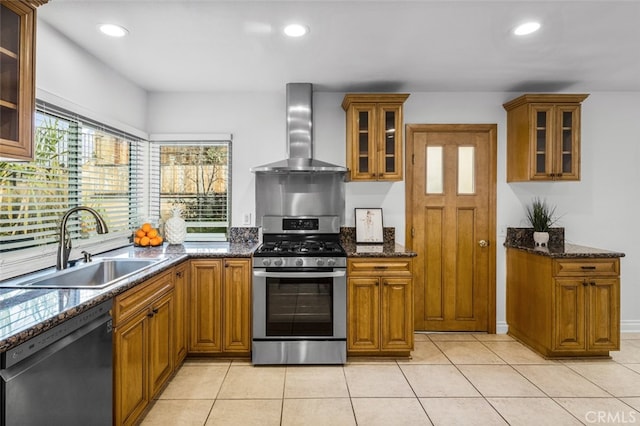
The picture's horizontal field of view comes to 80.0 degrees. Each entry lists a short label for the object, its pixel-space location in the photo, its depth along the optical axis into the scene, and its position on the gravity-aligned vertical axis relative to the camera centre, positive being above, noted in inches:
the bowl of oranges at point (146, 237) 135.9 -9.3
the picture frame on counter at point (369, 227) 150.3 -5.6
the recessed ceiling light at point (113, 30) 96.5 +46.8
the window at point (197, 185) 155.1 +10.8
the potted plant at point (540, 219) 143.4 -1.9
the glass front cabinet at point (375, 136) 137.6 +27.9
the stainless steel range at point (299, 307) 122.3 -30.6
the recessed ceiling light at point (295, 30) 95.8 +46.7
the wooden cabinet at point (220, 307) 123.8 -31.0
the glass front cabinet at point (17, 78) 64.5 +23.2
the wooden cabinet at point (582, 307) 125.6 -30.6
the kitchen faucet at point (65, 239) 88.3 -6.7
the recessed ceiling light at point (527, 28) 95.3 +47.5
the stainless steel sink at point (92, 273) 80.6 -15.3
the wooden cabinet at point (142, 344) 77.4 -30.9
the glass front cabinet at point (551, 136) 138.4 +28.8
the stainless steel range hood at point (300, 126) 141.0 +32.6
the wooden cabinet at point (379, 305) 124.7 -30.2
